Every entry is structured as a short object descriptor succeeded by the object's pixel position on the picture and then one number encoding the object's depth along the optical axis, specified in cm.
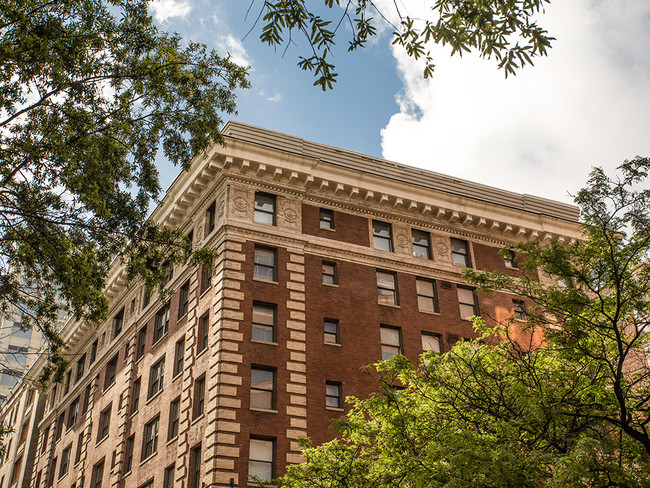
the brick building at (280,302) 3145
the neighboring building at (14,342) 10581
